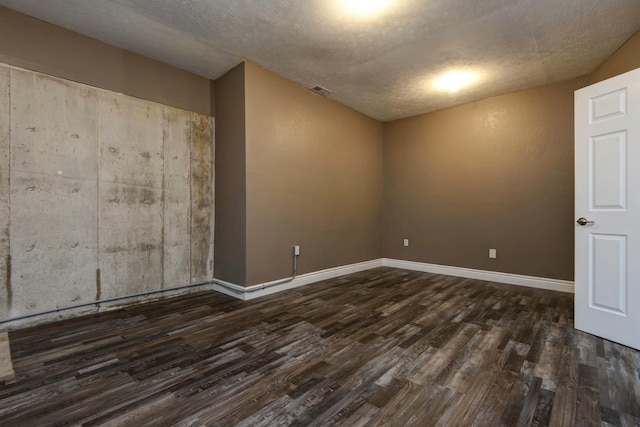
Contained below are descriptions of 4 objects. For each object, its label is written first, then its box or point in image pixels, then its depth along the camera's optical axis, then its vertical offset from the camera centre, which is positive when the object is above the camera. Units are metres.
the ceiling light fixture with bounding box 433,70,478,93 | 3.51 +1.68
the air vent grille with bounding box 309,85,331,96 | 3.95 +1.73
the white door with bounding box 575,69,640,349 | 2.18 +0.01
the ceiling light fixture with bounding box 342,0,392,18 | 2.28 +1.68
